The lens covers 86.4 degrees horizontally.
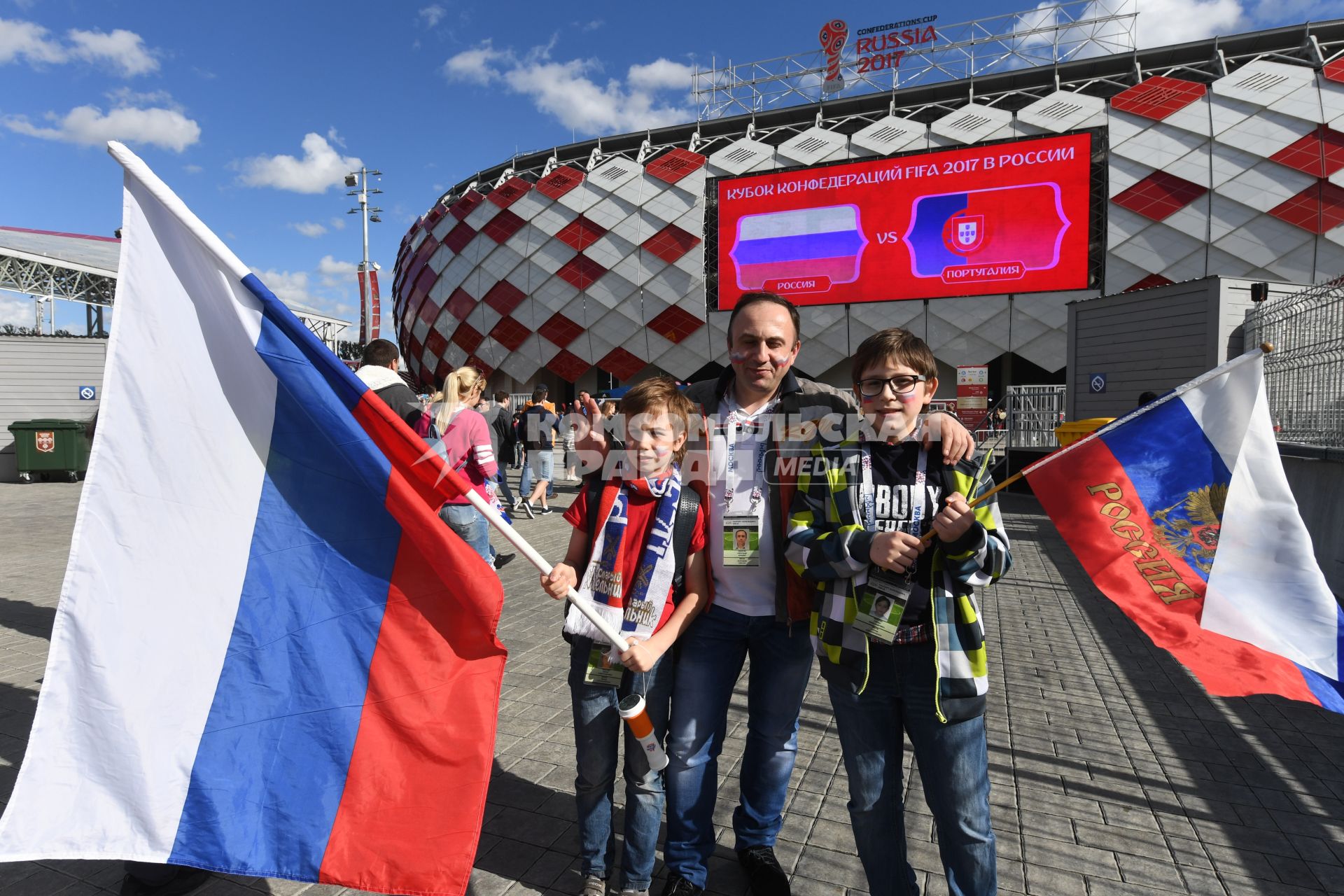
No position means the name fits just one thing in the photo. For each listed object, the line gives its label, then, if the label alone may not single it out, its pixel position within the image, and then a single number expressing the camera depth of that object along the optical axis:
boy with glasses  1.86
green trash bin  15.38
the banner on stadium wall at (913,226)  17.73
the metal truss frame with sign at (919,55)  28.52
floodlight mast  36.00
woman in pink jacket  4.59
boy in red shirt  2.18
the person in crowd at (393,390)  4.42
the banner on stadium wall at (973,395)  15.70
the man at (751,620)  2.23
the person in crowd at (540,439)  10.67
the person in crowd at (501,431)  10.41
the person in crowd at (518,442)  12.09
